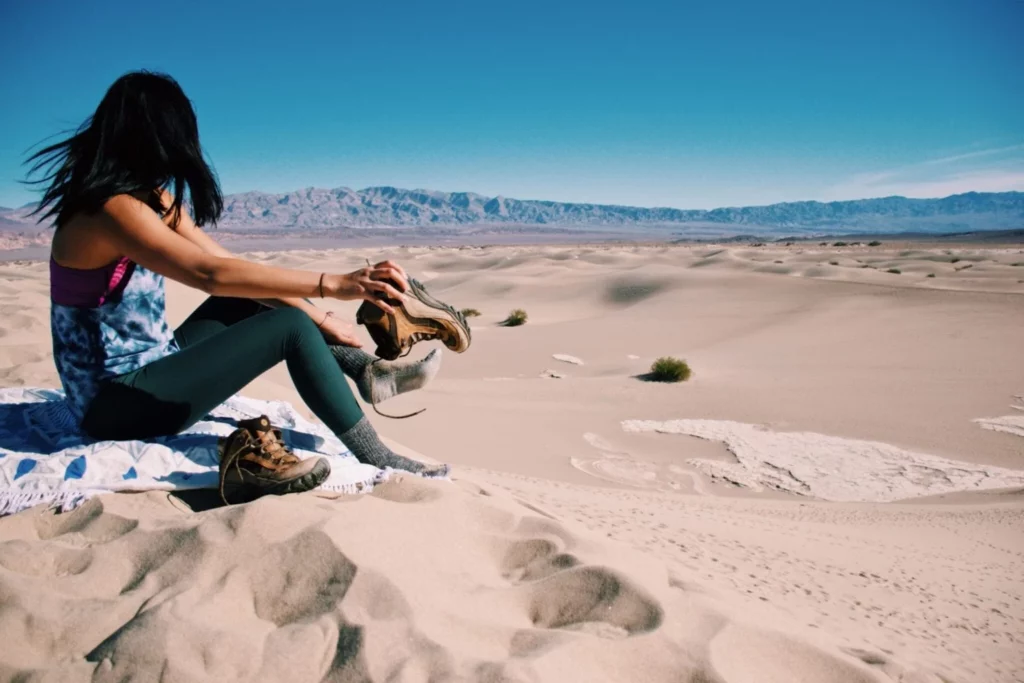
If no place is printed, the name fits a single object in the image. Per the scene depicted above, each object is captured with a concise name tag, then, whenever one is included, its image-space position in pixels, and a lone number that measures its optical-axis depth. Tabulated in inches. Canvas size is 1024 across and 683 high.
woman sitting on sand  88.3
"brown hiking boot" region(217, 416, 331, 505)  95.3
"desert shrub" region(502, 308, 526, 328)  663.8
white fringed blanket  92.5
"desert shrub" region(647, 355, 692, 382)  378.0
